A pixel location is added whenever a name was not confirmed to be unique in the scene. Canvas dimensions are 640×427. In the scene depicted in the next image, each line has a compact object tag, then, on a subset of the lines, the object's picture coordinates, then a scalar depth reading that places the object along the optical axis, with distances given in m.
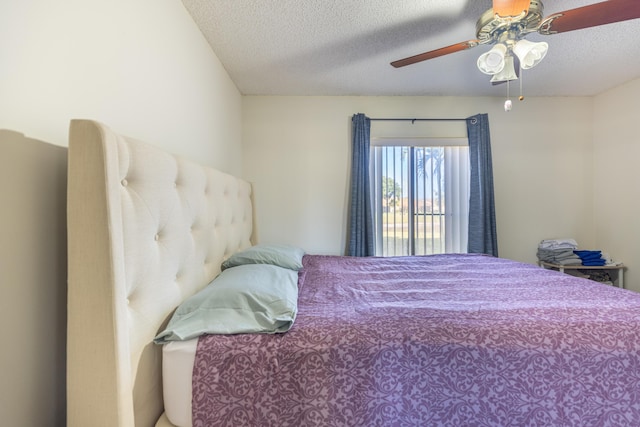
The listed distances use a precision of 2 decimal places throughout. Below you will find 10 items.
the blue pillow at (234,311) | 0.88
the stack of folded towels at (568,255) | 2.66
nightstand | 2.64
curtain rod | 2.88
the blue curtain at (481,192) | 2.78
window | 2.92
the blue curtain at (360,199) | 2.77
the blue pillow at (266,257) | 1.57
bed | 0.67
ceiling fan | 1.14
